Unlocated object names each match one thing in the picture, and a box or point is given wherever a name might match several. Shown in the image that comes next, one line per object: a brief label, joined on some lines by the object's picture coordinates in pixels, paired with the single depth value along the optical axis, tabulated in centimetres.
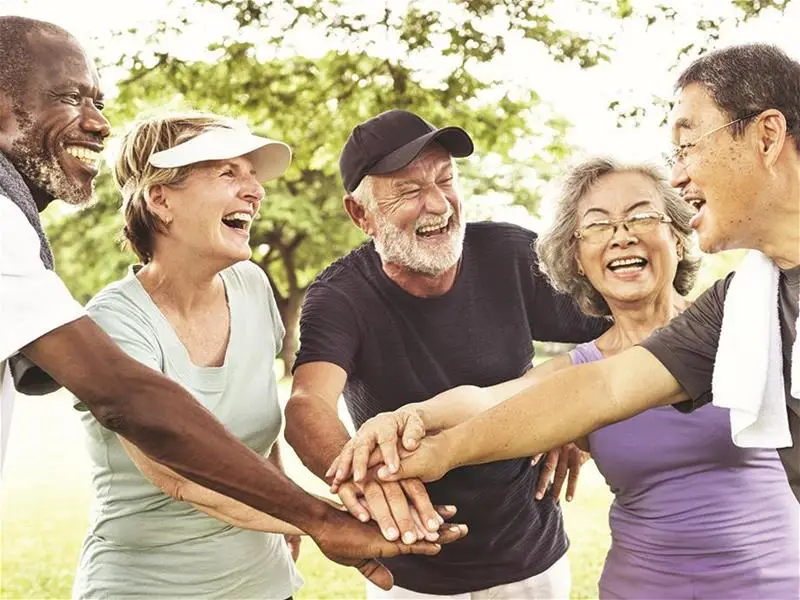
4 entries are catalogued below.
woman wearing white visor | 272
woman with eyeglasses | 285
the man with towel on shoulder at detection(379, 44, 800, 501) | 245
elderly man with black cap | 333
